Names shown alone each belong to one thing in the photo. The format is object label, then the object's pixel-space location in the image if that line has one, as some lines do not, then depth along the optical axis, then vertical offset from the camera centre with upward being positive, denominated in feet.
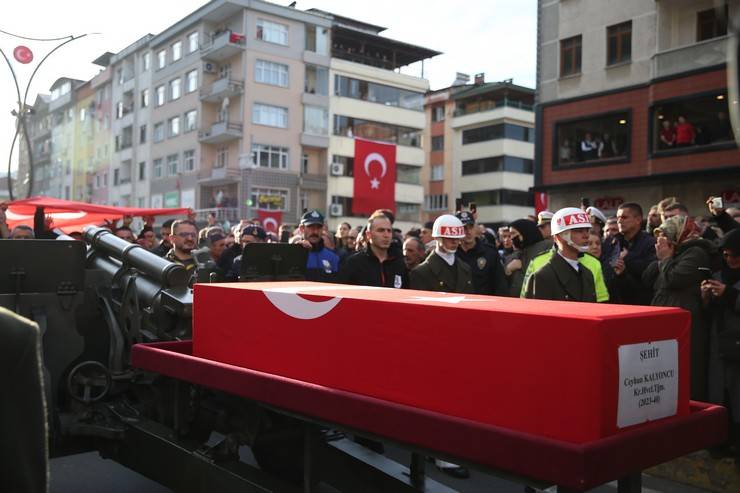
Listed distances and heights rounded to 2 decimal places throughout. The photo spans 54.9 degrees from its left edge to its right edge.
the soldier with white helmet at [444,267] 21.08 -1.01
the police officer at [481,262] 24.91 -1.00
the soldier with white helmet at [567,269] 17.17 -0.85
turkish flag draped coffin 7.09 -1.39
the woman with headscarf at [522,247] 24.94 -0.43
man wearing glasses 21.27 -0.35
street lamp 54.70 +10.84
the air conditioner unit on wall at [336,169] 155.63 +13.67
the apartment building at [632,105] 72.59 +14.61
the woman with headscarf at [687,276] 19.17 -1.07
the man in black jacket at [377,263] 22.03 -0.97
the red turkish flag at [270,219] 88.12 +1.45
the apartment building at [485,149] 176.24 +21.77
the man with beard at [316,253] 26.32 -0.82
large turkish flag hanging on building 92.07 +7.50
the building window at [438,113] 193.06 +32.71
